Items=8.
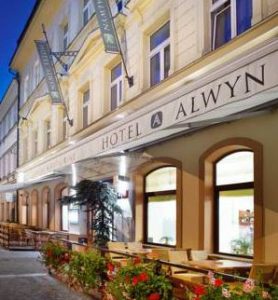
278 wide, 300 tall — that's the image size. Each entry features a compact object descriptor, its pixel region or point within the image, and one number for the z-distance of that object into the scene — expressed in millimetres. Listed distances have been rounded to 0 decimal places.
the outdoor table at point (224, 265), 5668
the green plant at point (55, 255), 7755
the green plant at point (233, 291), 3591
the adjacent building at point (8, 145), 22393
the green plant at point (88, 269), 6401
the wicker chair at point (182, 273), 5721
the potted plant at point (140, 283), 4892
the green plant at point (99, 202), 9313
